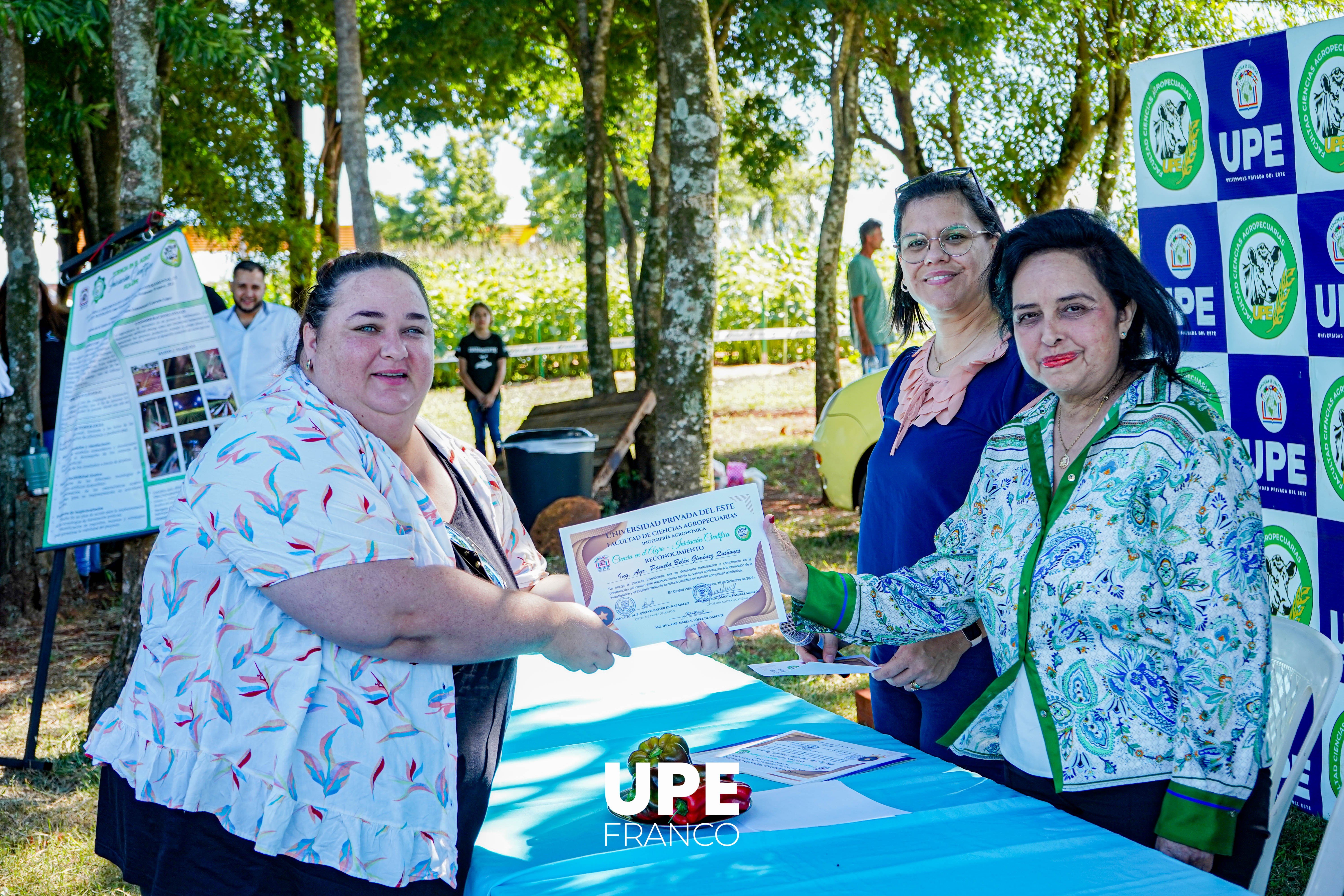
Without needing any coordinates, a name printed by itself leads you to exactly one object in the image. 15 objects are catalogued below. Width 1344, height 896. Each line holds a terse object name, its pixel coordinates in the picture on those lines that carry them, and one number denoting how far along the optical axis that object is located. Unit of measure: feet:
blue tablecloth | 5.75
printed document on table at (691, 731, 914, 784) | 7.43
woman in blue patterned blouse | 6.45
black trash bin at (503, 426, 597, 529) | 27.89
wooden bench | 29.86
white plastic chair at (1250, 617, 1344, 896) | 7.32
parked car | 25.54
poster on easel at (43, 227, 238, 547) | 15.17
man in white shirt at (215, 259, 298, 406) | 25.11
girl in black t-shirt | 39.65
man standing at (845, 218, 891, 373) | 35.94
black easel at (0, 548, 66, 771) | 15.02
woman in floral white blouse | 6.10
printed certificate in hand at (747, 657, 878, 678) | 7.86
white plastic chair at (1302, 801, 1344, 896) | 7.26
